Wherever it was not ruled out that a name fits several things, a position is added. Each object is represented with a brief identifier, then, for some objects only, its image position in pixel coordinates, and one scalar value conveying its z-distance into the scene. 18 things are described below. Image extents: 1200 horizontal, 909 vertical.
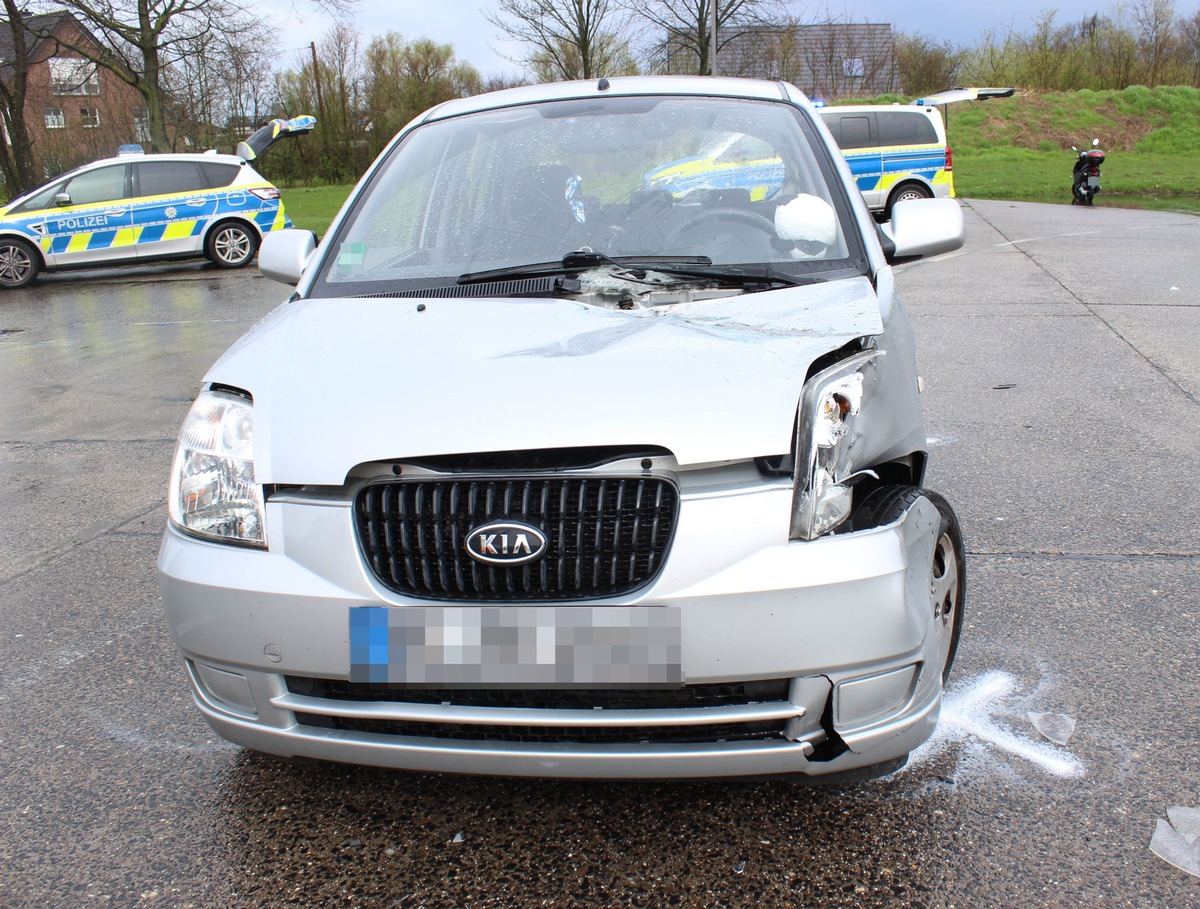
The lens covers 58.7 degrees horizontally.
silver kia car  1.94
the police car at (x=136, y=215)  14.03
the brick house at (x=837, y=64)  44.72
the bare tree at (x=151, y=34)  25.44
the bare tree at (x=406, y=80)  42.75
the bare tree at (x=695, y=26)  39.78
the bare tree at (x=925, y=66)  47.78
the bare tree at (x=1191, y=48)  45.59
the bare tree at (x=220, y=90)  28.06
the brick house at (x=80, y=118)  34.66
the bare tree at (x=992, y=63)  46.84
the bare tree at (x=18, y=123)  24.62
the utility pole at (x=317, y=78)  41.66
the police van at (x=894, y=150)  18.23
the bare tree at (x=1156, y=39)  46.31
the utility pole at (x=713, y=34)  29.85
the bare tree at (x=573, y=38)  40.06
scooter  20.22
